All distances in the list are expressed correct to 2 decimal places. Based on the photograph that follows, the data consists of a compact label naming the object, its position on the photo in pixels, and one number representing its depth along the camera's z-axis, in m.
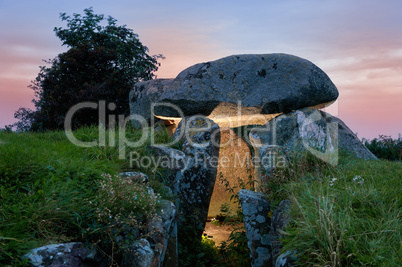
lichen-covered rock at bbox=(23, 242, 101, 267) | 3.22
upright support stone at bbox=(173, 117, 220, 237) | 7.00
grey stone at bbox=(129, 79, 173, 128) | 9.20
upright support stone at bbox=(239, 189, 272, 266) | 5.70
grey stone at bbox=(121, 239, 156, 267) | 3.96
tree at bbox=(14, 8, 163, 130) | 11.65
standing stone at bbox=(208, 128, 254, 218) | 8.95
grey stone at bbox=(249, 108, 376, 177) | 7.86
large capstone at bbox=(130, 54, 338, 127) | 8.49
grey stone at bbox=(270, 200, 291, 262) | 4.41
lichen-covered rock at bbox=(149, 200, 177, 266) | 4.43
